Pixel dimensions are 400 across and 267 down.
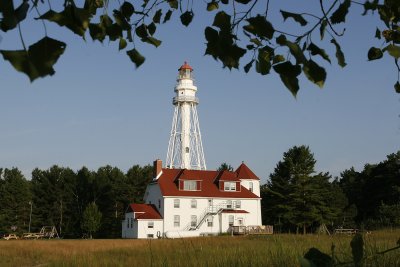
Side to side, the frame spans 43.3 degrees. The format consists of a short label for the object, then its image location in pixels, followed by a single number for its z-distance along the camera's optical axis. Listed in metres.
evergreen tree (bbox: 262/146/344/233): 53.38
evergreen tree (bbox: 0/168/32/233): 65.00
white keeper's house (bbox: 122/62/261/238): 51.03
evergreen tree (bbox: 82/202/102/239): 58.62
